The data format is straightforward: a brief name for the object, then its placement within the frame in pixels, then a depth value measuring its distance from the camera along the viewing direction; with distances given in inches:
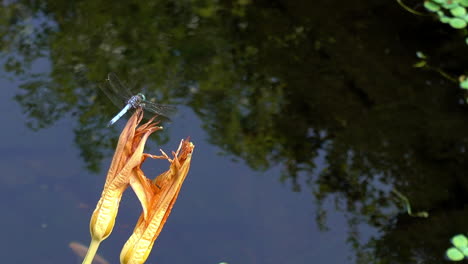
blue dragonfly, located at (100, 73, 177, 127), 128.5
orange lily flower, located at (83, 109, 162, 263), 99.3
